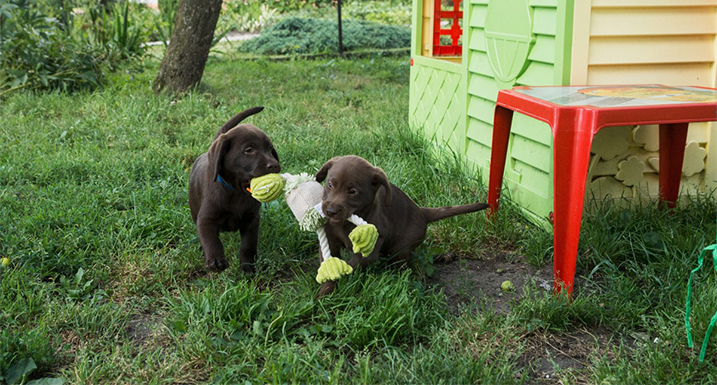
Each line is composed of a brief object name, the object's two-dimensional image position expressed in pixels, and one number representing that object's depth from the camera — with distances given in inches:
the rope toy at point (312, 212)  114.3
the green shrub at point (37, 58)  309.3
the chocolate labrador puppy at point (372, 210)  116.2
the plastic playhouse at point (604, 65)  147.7
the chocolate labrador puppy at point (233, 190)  130.4
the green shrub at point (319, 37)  530.0
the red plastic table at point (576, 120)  114.8
